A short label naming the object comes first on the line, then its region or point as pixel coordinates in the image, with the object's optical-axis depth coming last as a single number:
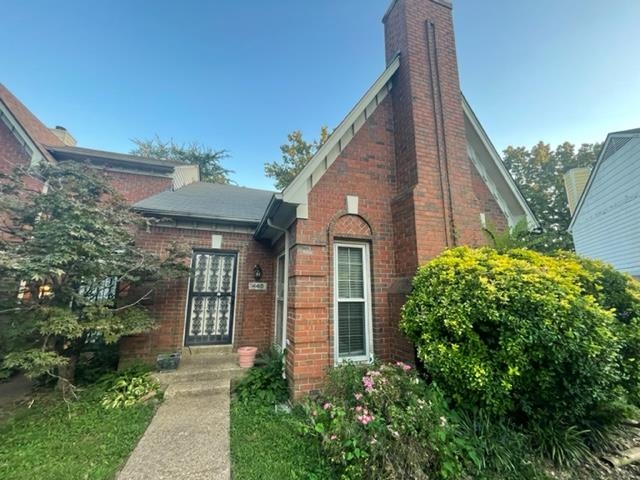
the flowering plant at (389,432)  2.25
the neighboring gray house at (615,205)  9.30
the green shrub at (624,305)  2.98
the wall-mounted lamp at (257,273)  6.23
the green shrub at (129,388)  3.98
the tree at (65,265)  3.62
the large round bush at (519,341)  2.55
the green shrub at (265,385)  4.09
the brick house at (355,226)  4.21
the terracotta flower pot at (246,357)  5.09
